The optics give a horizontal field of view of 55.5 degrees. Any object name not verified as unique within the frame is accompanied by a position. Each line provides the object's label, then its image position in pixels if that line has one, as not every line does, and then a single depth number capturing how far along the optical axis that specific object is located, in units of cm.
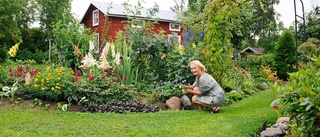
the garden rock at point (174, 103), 613
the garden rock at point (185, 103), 627
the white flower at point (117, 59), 737
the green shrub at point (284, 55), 1248
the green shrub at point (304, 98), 258
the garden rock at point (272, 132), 416
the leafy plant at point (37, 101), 559
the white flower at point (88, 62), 664
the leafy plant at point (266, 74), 980
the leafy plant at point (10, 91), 558
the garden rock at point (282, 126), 430
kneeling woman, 572
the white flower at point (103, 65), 668
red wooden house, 2088
